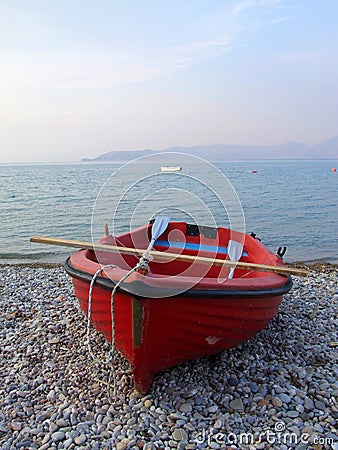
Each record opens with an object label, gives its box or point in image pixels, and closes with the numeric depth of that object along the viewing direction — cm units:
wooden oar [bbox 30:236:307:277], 368
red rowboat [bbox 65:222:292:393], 314
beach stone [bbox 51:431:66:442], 299
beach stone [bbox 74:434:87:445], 294
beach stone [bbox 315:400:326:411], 337
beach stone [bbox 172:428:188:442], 300
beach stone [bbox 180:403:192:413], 330
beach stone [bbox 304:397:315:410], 338
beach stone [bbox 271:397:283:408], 338
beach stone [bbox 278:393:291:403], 343
